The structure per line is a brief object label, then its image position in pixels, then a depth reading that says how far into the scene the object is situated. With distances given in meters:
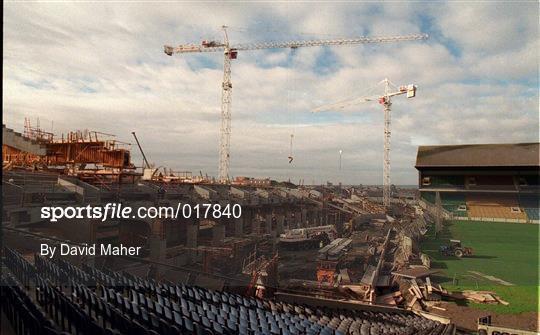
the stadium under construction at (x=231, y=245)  7.75
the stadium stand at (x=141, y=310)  6.32
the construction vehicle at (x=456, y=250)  25.42
